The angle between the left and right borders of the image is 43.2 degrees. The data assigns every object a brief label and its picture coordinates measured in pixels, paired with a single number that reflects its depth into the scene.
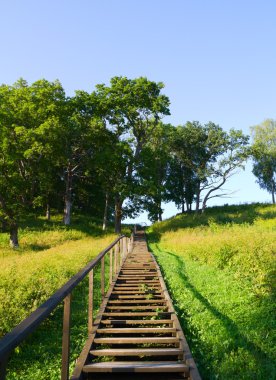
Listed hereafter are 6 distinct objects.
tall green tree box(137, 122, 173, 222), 34.81
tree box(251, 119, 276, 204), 54.62
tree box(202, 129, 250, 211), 45.87
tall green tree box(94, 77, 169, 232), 36.22
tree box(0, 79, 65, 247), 28.84
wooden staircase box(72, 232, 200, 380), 4.74
